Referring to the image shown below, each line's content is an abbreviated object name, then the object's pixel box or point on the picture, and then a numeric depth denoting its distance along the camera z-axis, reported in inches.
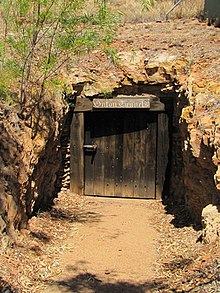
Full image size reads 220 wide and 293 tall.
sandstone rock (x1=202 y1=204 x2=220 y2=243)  185.2
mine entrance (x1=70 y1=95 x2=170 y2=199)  331.0
